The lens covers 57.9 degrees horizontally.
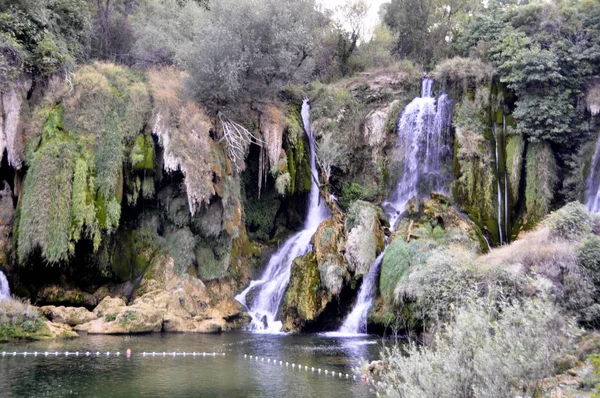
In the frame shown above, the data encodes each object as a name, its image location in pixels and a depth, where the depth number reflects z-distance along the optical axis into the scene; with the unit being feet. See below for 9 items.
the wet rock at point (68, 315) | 71.72
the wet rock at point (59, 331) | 66.18
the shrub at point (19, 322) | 62.64
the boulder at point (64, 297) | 77.15
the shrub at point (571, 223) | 59.21
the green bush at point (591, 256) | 52.42
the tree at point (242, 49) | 92.94
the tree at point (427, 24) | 127.44
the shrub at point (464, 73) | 96.94
